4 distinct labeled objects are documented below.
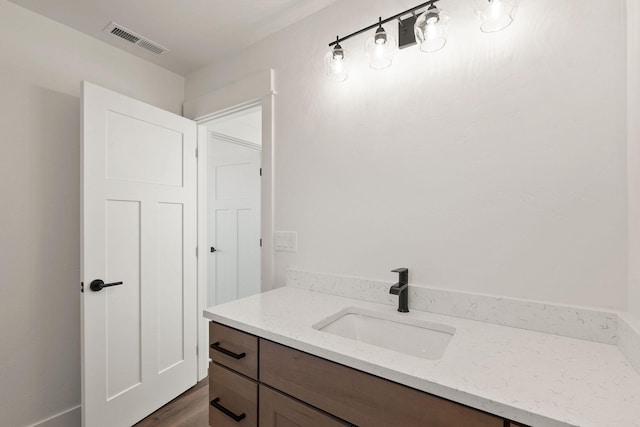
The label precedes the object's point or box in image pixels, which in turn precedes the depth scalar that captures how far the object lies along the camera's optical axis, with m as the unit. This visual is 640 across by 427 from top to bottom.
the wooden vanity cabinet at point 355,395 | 0.69
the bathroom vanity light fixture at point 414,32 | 1.03
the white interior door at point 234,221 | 3.04
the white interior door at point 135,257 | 1.60
